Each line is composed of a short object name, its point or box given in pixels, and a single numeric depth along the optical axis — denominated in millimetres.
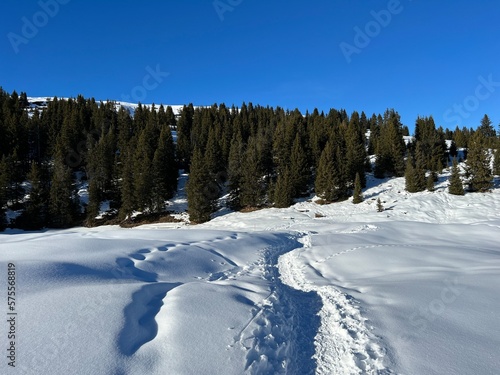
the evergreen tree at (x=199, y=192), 39062
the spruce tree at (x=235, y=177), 44184
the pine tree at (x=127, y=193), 40344
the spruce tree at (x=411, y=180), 42344
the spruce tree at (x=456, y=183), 39469
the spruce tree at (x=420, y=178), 42531
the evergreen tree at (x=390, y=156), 50531
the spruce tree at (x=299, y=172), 45750
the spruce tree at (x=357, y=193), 40784
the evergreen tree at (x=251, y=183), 43281
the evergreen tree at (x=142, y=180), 41000
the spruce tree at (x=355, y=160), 47156
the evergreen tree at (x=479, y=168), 40625
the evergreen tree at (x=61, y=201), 40719
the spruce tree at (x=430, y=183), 41562
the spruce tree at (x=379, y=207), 36875
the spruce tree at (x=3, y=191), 38375
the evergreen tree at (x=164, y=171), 42969
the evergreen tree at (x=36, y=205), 39781
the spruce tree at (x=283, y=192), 42188
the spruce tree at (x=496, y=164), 46500
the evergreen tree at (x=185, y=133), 60344
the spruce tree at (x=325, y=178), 42828
